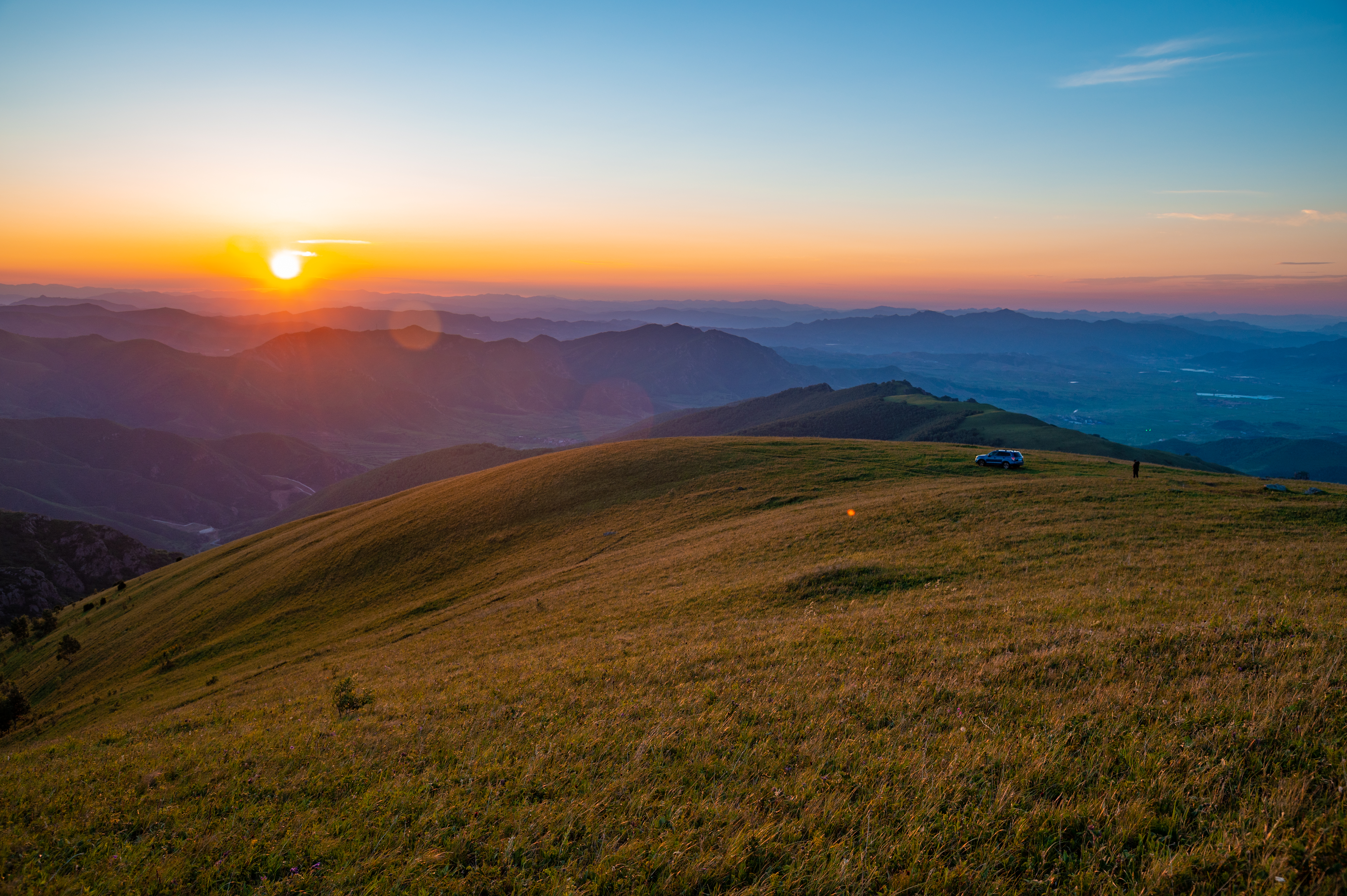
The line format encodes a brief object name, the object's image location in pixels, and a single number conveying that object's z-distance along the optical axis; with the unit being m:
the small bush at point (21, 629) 55.69
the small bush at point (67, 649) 45.62
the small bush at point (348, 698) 15.33
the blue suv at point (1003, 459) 49.31
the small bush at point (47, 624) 56.94
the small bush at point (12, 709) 34.09
